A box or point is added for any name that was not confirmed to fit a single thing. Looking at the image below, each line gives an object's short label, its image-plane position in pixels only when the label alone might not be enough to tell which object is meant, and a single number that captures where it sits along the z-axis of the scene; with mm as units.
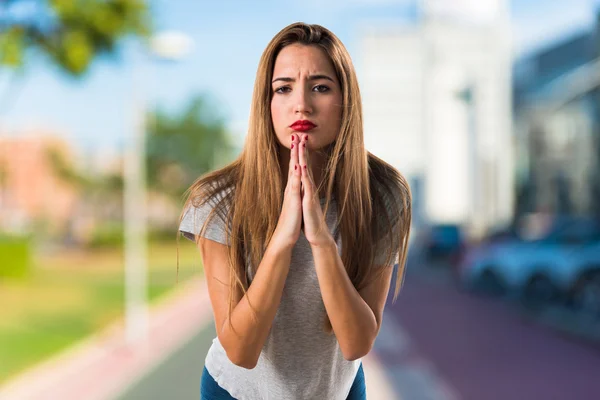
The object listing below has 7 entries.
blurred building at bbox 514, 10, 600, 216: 32219
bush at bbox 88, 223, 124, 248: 48188
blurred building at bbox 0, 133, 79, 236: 56178
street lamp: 11977
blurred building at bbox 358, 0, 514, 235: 55312
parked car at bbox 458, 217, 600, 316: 12875
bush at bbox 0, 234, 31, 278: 25469
